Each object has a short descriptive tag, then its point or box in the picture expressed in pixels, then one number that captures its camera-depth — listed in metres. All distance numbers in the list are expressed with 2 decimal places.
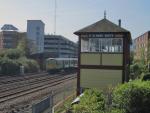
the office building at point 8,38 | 144.25
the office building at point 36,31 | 160.50
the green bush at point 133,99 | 11.77
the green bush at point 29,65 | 66.18
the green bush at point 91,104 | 10.04
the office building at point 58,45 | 170.25
